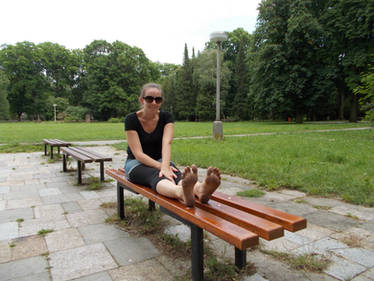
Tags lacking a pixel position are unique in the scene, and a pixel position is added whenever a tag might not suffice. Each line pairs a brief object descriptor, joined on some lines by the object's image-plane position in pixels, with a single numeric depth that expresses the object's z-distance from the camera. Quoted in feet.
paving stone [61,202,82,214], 11.18
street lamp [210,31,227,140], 34.22
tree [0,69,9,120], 153.28
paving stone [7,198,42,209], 11.79
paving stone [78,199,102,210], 11.59
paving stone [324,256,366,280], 6.16
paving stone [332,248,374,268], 6.71
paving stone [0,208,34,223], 10.36
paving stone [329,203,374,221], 9.76
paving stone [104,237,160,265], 7.23
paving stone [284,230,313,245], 7.92
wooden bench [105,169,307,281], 4.98
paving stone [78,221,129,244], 8.50
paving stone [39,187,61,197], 13.65
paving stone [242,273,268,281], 6.12
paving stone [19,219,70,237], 9.08
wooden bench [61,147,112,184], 14.51
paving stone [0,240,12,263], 7.29
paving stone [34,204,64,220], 10.42
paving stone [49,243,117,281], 6.55
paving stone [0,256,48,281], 6.48
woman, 7.50
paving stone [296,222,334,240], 8.23
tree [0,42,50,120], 159.12
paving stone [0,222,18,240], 8.72
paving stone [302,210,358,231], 8.92
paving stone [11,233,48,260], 7.52
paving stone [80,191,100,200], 13.08
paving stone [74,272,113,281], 6.28
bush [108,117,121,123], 141.49
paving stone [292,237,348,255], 7.32
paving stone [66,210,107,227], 9.86
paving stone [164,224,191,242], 8.38
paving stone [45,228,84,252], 8.00
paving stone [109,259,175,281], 6.29
